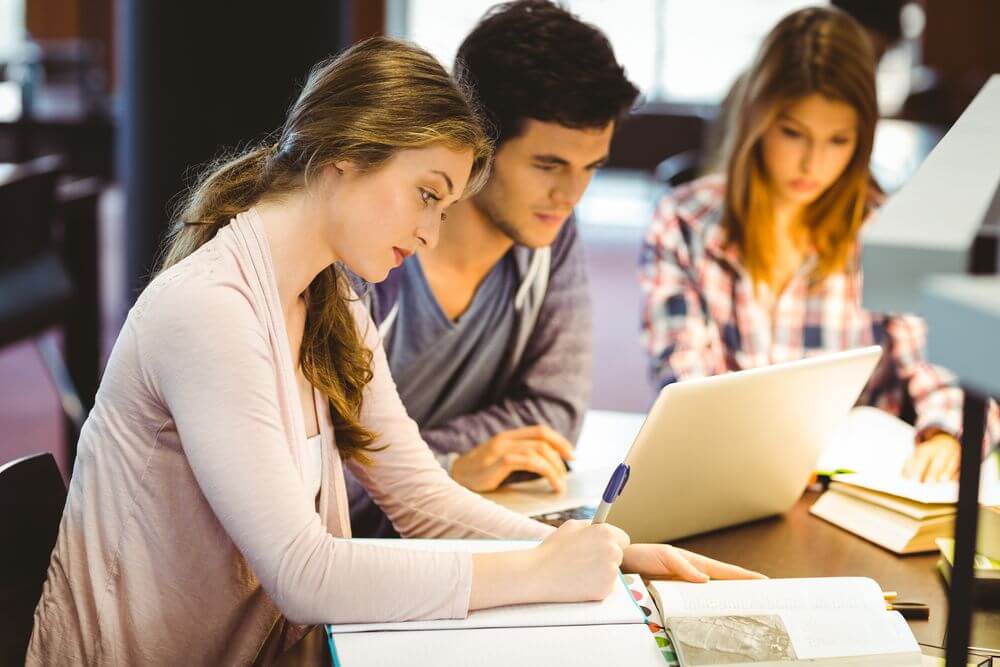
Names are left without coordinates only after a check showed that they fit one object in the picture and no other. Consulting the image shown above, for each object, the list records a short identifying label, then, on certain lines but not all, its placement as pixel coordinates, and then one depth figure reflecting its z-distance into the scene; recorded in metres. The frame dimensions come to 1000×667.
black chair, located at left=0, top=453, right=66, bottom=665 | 2.05
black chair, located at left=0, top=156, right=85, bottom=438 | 4.16
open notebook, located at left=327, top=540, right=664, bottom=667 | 1.89
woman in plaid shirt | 2.81
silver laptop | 2.15
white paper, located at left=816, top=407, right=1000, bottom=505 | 2.35
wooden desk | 2.11
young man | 2.49
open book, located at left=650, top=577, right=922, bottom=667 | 1.94
